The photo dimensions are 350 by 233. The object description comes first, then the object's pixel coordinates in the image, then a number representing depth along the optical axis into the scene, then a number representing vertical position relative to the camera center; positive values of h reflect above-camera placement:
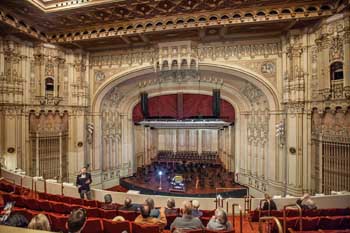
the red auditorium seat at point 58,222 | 4.08 -1.99
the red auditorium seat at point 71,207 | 5.02 -2.09
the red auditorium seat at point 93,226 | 3.86 -1.93
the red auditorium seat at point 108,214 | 4.76 -2.12
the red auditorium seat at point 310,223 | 4.19 -2.05
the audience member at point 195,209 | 4.58 -1.97
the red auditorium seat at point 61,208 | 5.03 -2.11
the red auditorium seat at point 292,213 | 5.03 -2.24
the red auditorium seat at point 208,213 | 5.24 -2.35
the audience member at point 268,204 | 5.15 -2.15
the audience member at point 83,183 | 6.64 -2.04
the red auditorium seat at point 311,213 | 4.96 -2.21
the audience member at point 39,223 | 2.45 -1.21
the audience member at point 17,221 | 3.30 -1.60
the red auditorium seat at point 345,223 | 4.29 -2.10
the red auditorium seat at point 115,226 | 3.73 -1.91
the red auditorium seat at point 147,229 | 3.63 -1.87
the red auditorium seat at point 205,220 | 4.53 -2.16
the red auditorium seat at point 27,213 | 4.11 -1.83
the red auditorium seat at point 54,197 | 5.97 -2.25
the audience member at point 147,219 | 3.91 -1.87
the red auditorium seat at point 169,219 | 4.62 -2.17
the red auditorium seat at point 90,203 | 5.73 -2.28
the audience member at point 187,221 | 3.84 -1.87
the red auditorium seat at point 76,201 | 5.85 -2.29
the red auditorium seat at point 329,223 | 4.22 -2.07
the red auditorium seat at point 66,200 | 5.92 -2.27
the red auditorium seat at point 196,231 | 3.56 -1.88
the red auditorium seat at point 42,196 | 6.23 -2.29
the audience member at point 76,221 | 2.29 -1.10
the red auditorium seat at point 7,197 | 5.36 -2.01
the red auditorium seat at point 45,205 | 5.15 -2.11
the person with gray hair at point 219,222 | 3.79 -1.86
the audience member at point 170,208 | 4.86 -2.06
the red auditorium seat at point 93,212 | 4.75 -2.08
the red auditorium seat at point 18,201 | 5.30 -2.06
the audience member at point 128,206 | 5.09 -2.11
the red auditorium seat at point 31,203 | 5.22 -2.08
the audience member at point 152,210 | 4.43 -1.94
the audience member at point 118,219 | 4.00 -1.90
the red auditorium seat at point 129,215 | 4.66 -2.11
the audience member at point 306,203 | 5.09 -2.06
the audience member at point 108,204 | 5.36 -2.18
